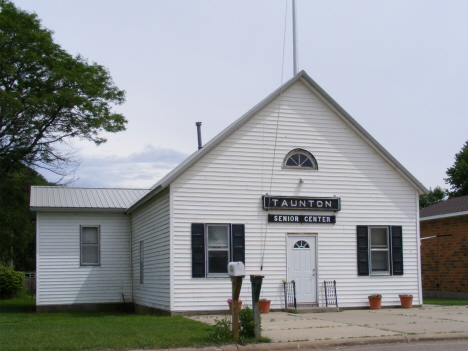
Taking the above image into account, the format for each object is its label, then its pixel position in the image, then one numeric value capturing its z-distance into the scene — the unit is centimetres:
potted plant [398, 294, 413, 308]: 1756
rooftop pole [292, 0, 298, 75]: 1972
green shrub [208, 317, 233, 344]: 1032
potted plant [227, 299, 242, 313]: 1522
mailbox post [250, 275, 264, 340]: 1060
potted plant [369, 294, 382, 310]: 1730
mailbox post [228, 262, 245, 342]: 1052
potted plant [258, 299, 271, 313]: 1595
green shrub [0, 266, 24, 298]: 3209
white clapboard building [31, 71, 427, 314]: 1631
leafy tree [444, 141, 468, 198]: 4891
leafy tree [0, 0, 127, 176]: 2725
